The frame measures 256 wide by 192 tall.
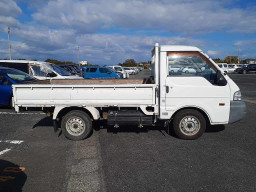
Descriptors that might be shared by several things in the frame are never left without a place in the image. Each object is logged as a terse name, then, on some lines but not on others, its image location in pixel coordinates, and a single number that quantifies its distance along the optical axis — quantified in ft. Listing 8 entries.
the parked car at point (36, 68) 39.06
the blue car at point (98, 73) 63.72
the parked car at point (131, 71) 127.09
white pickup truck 16.53
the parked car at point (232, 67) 132.93
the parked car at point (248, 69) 120.26
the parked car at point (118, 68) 97.41
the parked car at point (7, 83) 28.35
